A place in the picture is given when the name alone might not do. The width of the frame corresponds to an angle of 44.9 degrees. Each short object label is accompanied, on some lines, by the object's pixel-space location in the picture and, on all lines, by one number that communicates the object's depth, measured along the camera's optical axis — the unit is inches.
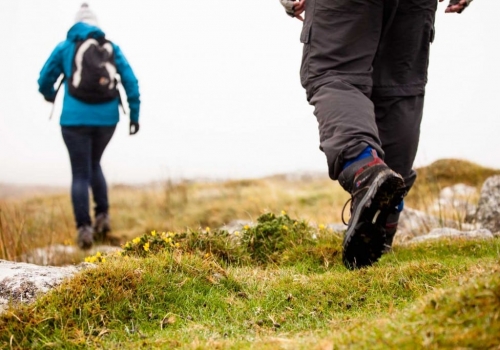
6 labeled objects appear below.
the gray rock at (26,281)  109.5
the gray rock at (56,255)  224.7
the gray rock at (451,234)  174.1
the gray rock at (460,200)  255.6
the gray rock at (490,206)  221.6
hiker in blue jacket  289.6
